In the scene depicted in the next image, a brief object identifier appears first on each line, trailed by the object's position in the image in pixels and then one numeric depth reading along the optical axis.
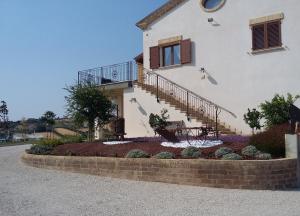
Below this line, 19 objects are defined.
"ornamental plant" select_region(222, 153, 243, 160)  11.58
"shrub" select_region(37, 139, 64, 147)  18.86
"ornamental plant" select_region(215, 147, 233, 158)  12.24
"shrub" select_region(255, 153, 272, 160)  11.58
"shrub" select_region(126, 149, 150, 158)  13.38
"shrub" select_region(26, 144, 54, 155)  17.52
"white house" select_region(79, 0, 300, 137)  19.12
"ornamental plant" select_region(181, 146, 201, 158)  12.55
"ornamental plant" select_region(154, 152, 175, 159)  12.70
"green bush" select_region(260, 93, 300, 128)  16.00
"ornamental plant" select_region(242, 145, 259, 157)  12.02
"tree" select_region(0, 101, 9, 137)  62.99
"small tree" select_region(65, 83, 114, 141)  20.19
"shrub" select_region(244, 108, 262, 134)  18.06
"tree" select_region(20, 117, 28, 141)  57.22
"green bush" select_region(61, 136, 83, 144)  20.09
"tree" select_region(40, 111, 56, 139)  60.88
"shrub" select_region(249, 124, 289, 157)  12.12
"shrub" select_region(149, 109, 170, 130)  20.34
